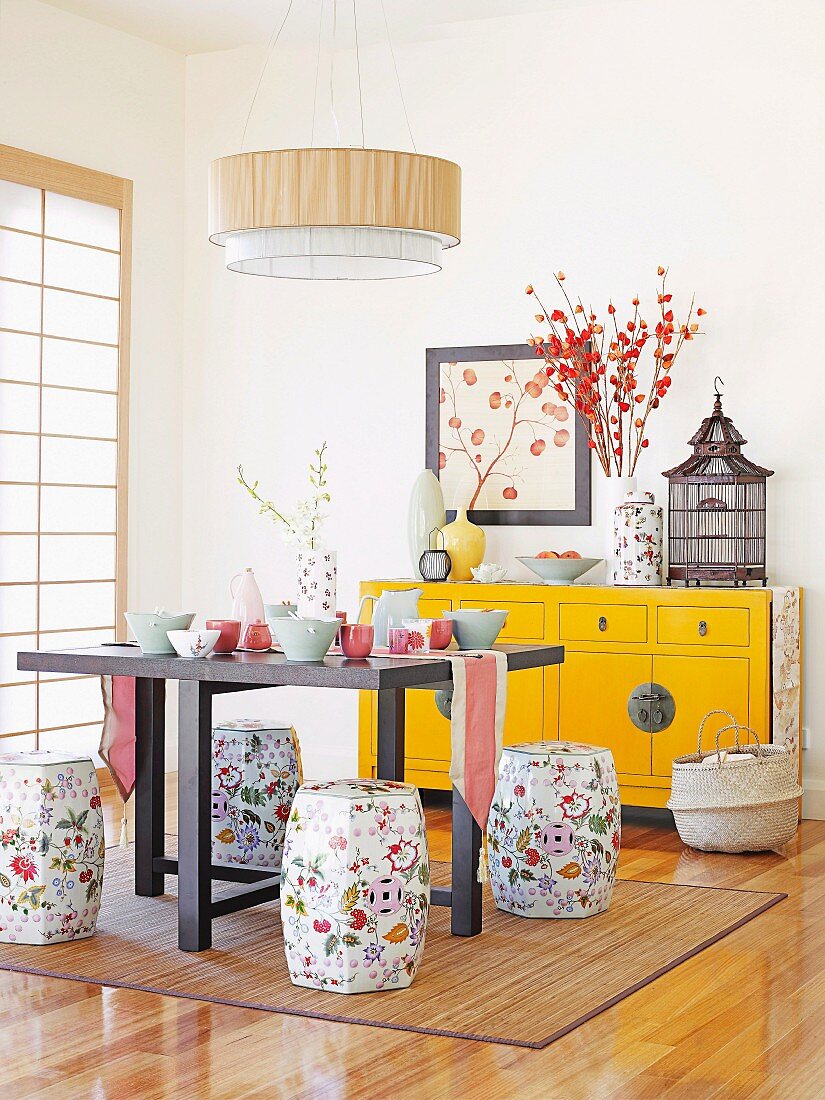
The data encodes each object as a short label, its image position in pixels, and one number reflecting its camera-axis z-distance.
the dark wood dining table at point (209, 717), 3.41
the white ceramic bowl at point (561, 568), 5.43
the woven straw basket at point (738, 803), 4.71
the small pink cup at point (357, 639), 3.57
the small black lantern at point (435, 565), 5.64
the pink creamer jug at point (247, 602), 3.91
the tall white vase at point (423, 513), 5.77
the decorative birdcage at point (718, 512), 5.25
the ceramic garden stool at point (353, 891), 3.17
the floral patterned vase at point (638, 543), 5.34
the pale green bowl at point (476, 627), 3.88
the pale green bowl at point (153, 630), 3.72
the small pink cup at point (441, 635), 3.76
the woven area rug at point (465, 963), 3.08
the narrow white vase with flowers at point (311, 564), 4.09
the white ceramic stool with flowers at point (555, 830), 3.81
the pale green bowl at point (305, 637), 3.50
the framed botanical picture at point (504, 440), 5.78
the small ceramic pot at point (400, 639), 3.74
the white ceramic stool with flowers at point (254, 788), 4.15
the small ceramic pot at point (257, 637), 3.82
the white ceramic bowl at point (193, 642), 3.63
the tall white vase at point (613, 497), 5.42
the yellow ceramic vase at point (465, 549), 5.70
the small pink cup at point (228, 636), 3.75
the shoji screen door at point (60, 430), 5.68
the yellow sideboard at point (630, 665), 5.05
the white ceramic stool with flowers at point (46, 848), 3.56
